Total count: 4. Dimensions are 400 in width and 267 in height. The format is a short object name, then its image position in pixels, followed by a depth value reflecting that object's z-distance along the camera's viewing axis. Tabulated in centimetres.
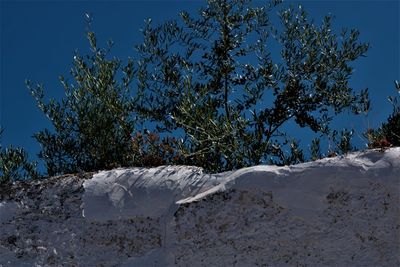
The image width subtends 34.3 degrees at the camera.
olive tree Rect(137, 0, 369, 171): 773
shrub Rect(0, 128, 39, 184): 724
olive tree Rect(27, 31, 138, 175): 707
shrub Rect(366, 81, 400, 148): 603
